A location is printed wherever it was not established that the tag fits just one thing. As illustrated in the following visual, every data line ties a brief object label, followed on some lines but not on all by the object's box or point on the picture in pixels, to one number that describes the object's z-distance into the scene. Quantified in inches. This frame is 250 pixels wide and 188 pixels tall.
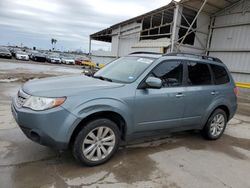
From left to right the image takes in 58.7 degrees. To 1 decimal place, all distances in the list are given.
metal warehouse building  550.9
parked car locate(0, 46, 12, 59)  1180.5
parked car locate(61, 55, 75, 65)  1384.1
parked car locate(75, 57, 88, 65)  1423.5
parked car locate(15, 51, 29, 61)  1263.5
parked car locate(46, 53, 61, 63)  1312.3
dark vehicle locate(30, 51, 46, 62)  1306.6
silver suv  115.7
